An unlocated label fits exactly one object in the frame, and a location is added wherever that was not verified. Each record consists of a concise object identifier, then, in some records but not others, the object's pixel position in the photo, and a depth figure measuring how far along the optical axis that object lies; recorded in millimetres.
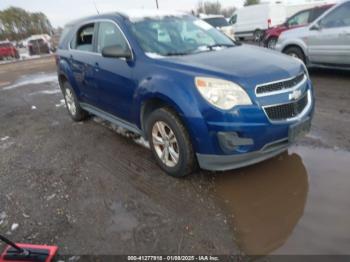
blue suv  2961
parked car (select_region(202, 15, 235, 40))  16694
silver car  6855
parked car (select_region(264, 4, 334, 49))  11281
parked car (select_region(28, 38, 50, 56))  34688
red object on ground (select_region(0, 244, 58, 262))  2445
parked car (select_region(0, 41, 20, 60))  31067
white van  20844
